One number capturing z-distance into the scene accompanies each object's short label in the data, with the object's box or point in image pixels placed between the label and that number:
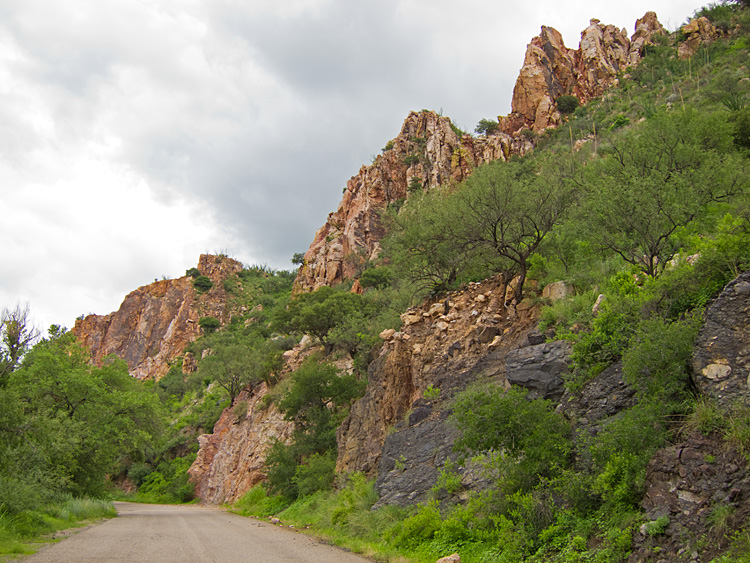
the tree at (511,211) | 19.56
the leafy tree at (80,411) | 20.20
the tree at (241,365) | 38.56
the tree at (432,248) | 21.59
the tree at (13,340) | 18.19
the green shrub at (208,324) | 93.88
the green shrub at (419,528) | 10.77
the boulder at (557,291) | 16.42
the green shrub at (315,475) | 21.34
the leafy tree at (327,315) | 37.84
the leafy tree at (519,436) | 9.12
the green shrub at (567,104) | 71.69
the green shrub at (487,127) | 76.00
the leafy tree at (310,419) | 23.53
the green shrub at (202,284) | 103.50
